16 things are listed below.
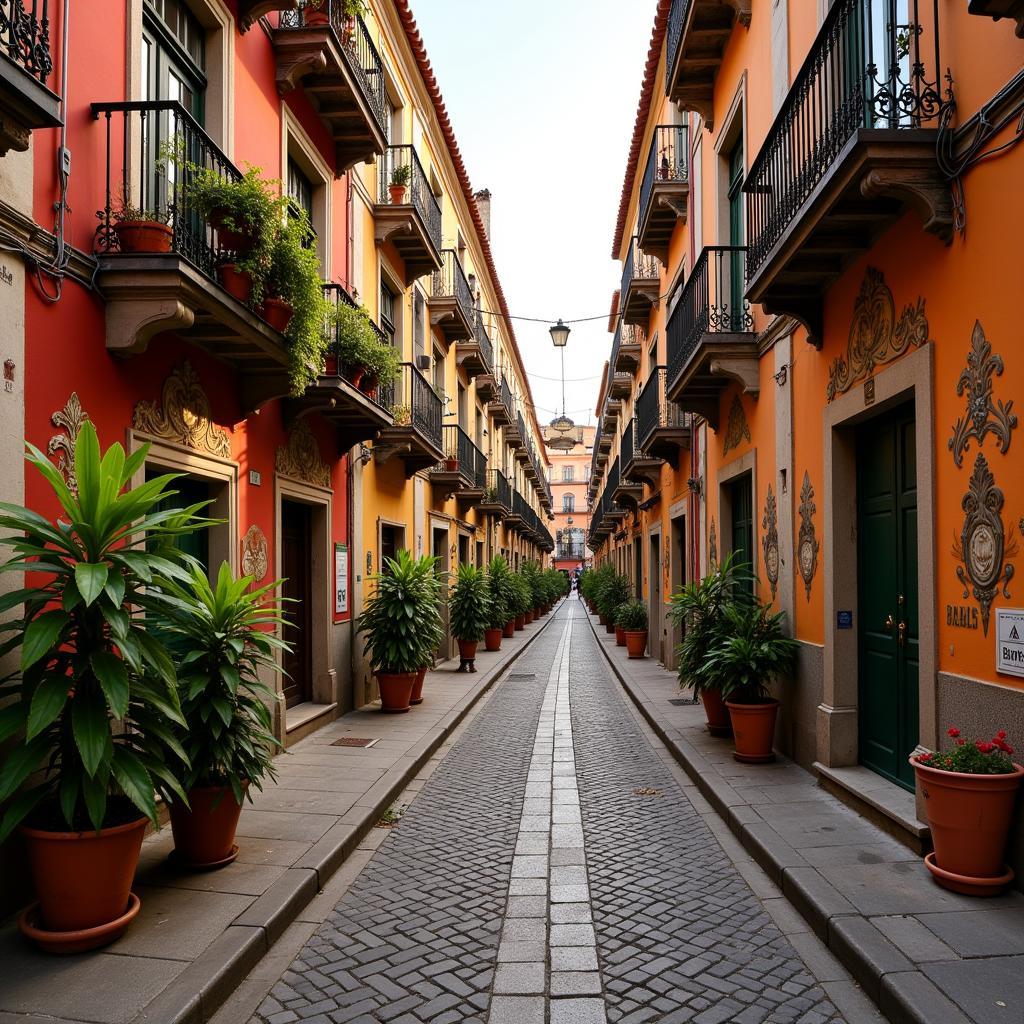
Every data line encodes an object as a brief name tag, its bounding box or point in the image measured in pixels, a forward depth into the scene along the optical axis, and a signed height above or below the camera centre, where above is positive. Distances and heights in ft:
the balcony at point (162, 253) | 16.52 +6.54
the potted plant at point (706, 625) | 27.40 -2.42
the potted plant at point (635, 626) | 57.31 -5.08
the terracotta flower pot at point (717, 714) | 27.66 -5.42
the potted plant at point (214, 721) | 15.17 -3.06
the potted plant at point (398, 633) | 33.53 -3.14
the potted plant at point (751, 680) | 23.73 -3.66
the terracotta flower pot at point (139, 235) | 16.58 +6.56
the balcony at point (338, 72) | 26.22 +16.38
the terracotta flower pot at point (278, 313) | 21.63 +6.47
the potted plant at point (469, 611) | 50.70 -3.44
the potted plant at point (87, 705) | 11.90 -2.17
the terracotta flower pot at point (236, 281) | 20.15 +6.83
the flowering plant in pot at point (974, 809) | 13.05 -4.15
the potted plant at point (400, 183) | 39.24 +17.88
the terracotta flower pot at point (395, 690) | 33.55 -5.43
